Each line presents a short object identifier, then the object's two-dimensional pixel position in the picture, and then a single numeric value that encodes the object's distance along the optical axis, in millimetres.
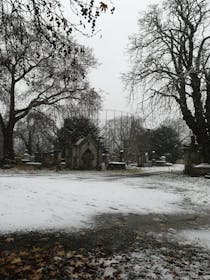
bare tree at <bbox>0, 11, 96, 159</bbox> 21292
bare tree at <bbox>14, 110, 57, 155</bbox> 22541
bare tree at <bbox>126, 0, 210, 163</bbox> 16211
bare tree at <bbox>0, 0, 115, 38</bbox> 3800
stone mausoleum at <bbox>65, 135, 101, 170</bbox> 22380
